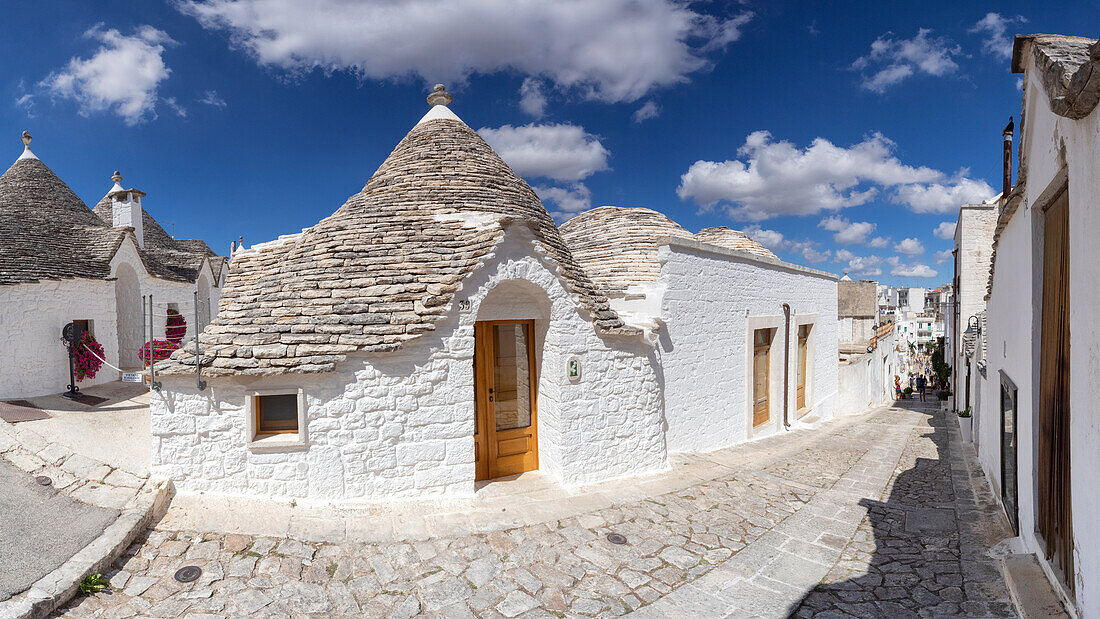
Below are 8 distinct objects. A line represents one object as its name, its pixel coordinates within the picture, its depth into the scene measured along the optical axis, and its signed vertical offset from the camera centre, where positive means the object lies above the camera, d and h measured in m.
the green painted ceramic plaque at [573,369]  6.31 -0.82
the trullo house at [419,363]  5.31 -0.66
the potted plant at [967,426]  9.87 -2.52
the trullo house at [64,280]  9.09 +0.69
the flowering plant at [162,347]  11.42 -0.92
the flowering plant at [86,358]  9.77 -0.97
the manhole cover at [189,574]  4.05 -2.22
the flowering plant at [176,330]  13.56 -0.59
